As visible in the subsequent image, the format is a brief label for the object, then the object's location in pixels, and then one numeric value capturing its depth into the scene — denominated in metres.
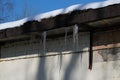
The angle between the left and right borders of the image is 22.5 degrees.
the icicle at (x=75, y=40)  5.09
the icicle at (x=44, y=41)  5.44
